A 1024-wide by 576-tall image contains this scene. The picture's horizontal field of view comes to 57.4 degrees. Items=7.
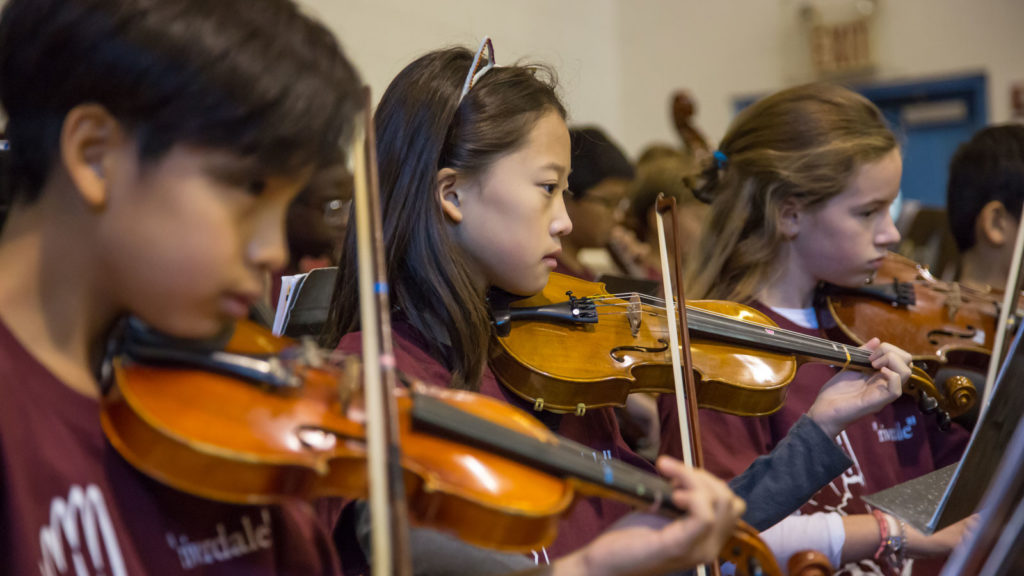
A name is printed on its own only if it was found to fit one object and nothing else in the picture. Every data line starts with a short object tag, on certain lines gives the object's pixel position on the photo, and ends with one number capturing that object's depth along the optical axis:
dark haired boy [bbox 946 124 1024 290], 2.01
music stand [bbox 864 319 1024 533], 1.02
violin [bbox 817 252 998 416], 1.60
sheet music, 1.24
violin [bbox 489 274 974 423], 1.21
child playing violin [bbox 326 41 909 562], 1.15
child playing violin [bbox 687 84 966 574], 1.54
